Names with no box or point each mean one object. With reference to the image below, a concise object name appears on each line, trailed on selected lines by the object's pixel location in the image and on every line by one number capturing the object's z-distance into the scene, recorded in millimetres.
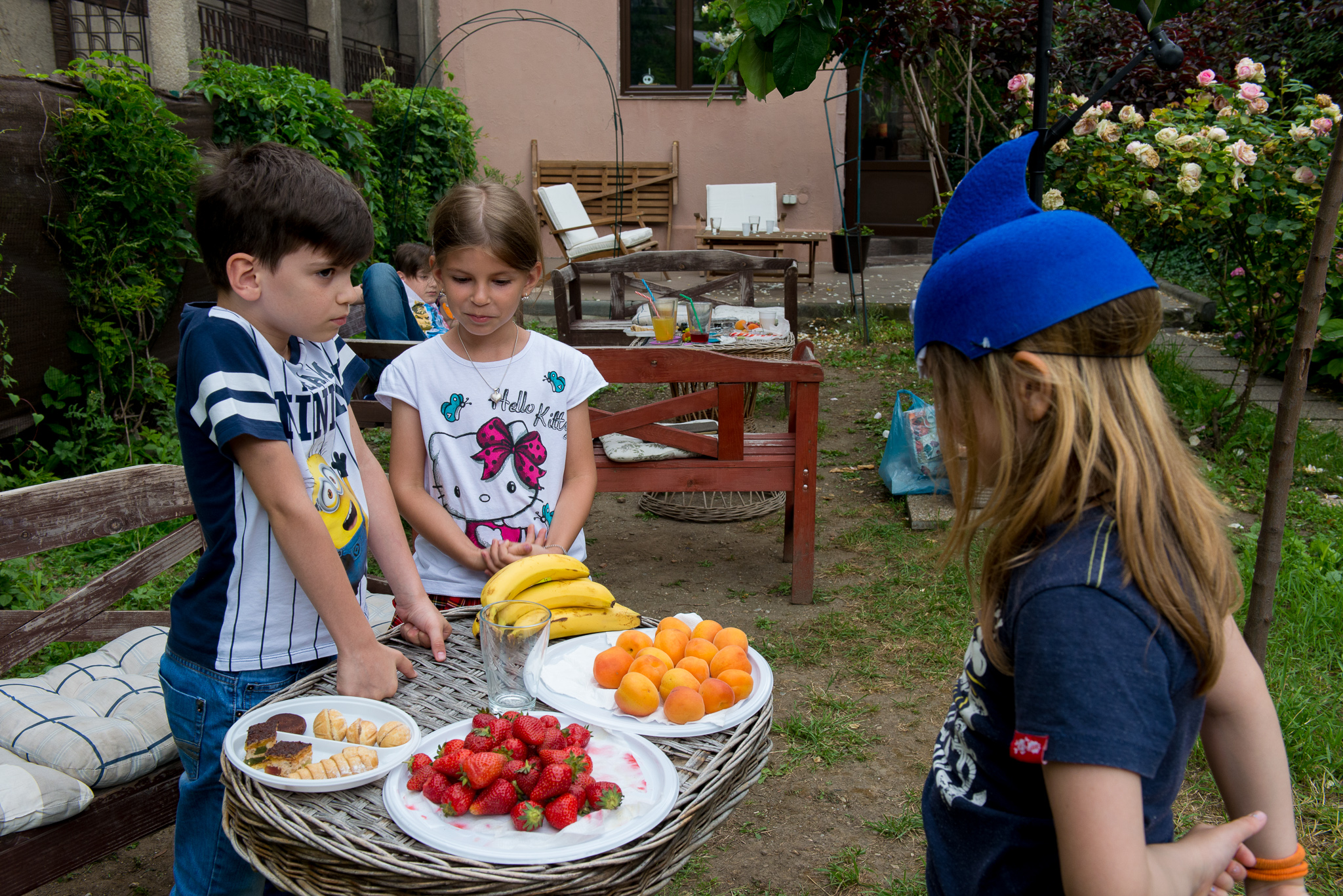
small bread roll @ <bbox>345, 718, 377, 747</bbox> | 1374
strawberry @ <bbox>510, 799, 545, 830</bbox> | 1178
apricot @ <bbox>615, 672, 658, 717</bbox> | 1448
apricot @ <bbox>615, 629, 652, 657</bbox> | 1632
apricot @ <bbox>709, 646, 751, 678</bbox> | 1552
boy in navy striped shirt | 1495
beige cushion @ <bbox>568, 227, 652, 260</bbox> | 10641
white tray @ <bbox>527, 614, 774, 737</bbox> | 1432
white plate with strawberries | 1156
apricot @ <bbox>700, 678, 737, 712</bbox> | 1467
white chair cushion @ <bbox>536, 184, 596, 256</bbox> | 10805
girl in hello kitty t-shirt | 2145
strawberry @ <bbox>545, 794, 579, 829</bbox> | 1181
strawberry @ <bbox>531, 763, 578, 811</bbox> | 1201
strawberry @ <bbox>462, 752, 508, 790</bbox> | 1209
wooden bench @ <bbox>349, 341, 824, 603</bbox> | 3857
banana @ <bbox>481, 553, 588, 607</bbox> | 1707
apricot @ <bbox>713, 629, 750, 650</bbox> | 1639
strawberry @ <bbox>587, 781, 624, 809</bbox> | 1200
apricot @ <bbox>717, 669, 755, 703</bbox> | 1501
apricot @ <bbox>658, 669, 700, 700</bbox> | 1476
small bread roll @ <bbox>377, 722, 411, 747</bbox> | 1358
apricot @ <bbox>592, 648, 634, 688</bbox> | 1552
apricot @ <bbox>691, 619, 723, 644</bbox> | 1668
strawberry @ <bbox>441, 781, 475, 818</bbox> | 1206
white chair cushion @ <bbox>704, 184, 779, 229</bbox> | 11367
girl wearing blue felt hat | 853
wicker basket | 5176
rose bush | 4836
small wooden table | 10703
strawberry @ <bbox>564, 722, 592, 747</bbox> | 1328
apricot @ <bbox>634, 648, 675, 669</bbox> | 1534
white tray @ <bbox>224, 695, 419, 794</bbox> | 1251
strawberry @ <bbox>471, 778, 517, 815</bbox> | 1201
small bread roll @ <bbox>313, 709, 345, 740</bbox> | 1377
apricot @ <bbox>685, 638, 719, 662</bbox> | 1583
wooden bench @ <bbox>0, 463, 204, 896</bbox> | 1812
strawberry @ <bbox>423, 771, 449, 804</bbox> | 1233
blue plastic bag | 4965
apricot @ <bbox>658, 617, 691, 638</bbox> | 1661
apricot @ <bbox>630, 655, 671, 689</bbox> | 1492
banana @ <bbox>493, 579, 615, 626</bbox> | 1729
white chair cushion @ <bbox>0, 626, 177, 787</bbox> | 1940
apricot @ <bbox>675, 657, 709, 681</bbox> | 1532
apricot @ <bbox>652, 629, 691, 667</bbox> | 1601
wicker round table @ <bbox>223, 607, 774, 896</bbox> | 1109
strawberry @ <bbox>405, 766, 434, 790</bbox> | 1258
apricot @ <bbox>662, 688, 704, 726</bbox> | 1428
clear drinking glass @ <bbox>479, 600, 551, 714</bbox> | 1407
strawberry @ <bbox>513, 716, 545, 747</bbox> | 1273
